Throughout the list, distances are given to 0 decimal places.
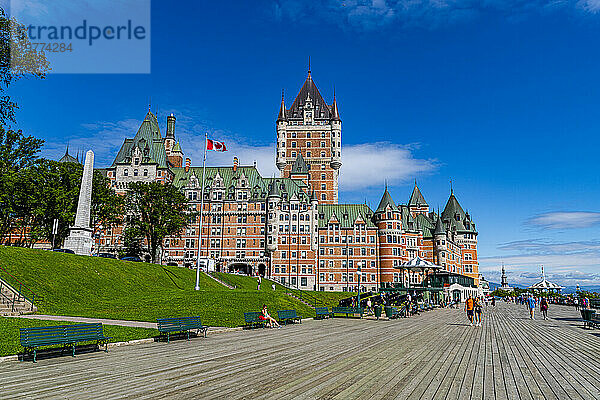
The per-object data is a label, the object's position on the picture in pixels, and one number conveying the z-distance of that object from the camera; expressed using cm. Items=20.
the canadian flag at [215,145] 4638
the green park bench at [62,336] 1382
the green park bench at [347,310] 3650
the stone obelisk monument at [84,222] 4684
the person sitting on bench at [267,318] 2588
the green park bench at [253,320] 2515
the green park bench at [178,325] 1930
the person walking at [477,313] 3334
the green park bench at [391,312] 3672
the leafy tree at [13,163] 5206
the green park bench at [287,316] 2816
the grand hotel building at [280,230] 9081
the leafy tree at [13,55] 1986
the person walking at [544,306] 3986
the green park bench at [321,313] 3414
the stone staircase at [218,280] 6470
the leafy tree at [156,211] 7188
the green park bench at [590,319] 3003
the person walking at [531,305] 4198
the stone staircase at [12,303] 2708
